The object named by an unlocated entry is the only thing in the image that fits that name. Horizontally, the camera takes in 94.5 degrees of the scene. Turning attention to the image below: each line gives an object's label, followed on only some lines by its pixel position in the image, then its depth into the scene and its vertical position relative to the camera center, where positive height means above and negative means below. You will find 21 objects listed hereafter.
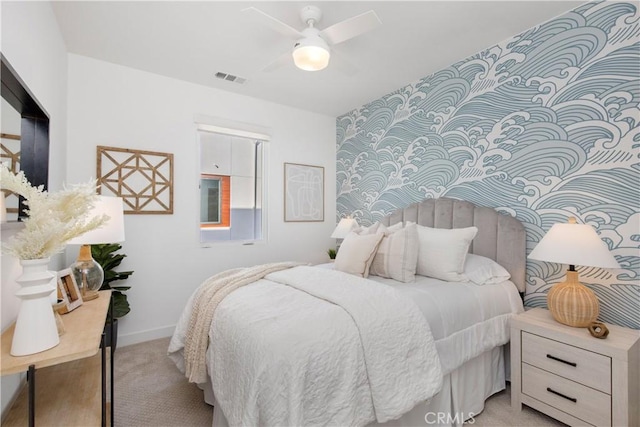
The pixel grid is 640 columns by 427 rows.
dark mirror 1.25 +0.42
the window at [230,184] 3.45 +0.34
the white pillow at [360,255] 2.29 -0.32
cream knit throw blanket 1.72 -0.62
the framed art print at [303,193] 3.97 +0.29
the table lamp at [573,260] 1.71 -0.26
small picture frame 1.42 -0.40
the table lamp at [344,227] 3.57 -0.16
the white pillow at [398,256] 2.23 -0.32
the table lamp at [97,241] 1.69 -0.17
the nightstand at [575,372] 1.56 -0.90
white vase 0.97 -0.35
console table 0.94 -0.76
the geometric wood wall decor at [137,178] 2.83 +0.34
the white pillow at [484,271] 2.21 -0.43
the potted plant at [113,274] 2.57 -0.56
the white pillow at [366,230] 2.61 -0.15
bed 1.24 -0.68
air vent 3.08 +1.44
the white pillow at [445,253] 2.23 -0.30
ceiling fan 1.81 +1.17
